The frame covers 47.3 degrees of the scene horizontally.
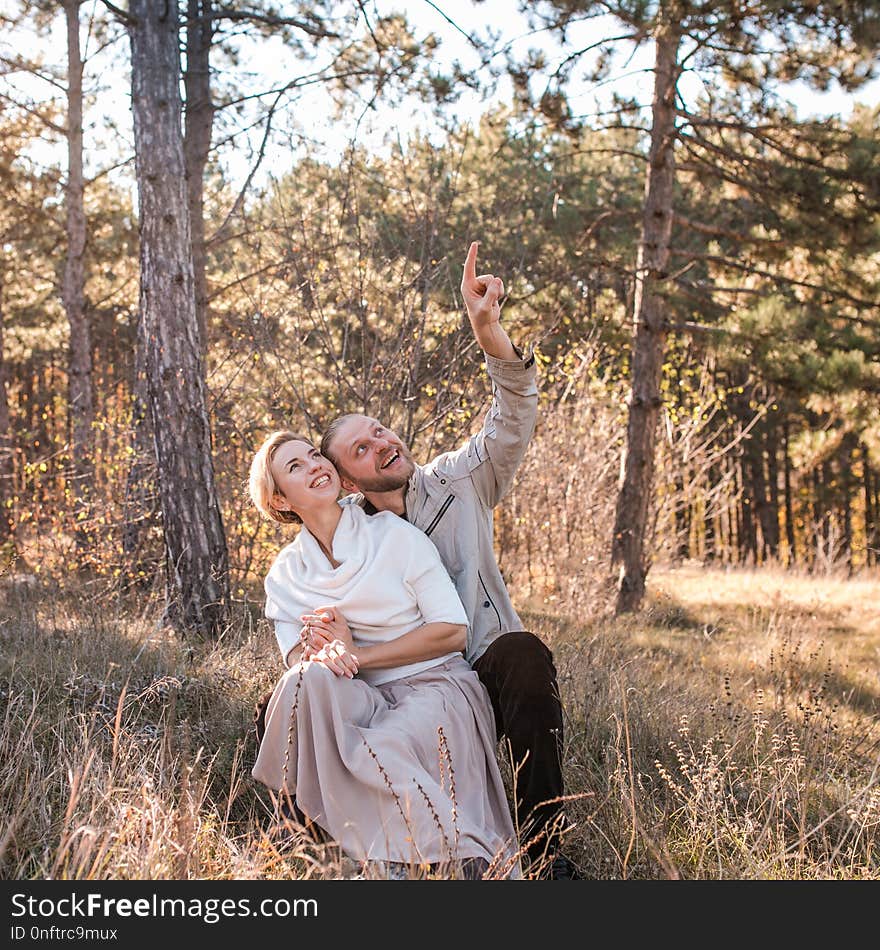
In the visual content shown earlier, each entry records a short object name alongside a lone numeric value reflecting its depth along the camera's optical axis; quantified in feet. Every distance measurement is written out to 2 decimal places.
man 10.39
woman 8.36
